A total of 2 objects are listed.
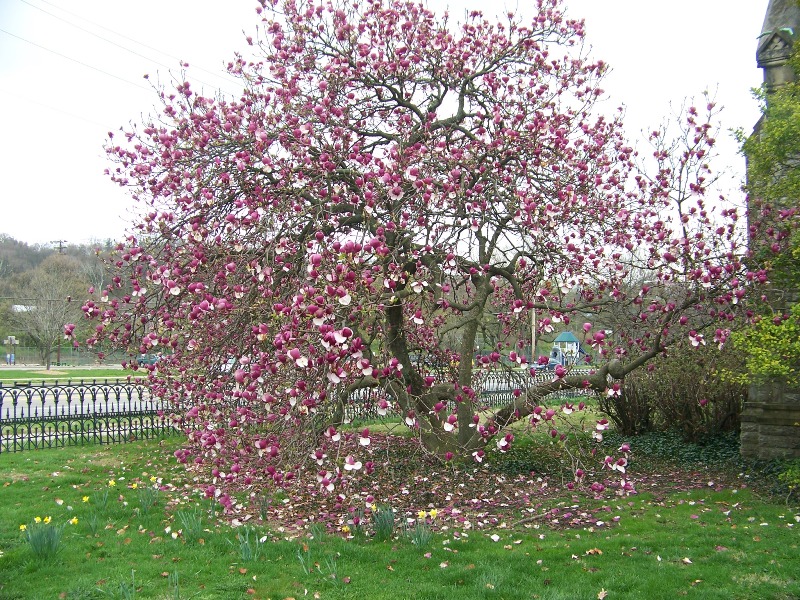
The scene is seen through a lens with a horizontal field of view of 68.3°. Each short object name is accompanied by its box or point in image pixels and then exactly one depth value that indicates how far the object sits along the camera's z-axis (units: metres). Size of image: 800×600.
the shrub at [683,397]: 9.17
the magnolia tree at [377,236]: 4.57
